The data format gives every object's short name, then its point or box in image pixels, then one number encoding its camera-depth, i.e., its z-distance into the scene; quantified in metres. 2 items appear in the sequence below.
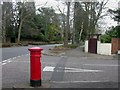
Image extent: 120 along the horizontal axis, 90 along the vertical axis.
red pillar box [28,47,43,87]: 3.09
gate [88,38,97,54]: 11.67
